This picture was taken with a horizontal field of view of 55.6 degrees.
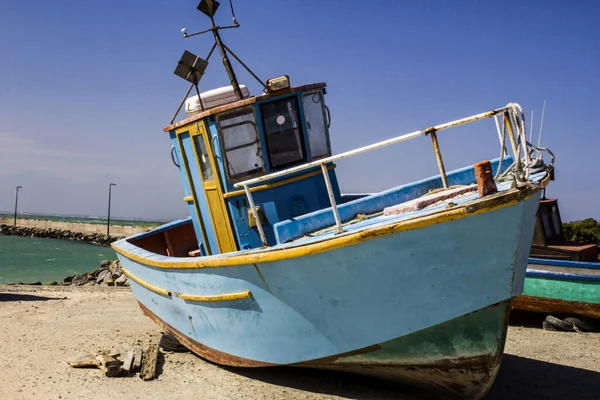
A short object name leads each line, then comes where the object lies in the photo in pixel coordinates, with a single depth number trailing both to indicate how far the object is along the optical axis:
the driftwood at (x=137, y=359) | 6.69
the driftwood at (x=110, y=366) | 6.46
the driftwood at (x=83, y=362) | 6.77
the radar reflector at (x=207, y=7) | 8.09
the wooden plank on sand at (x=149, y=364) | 6.43
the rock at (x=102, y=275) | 20.16
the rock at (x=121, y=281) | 18.41
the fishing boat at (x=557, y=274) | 8.86
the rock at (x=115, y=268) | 20.60
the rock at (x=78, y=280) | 20.52
